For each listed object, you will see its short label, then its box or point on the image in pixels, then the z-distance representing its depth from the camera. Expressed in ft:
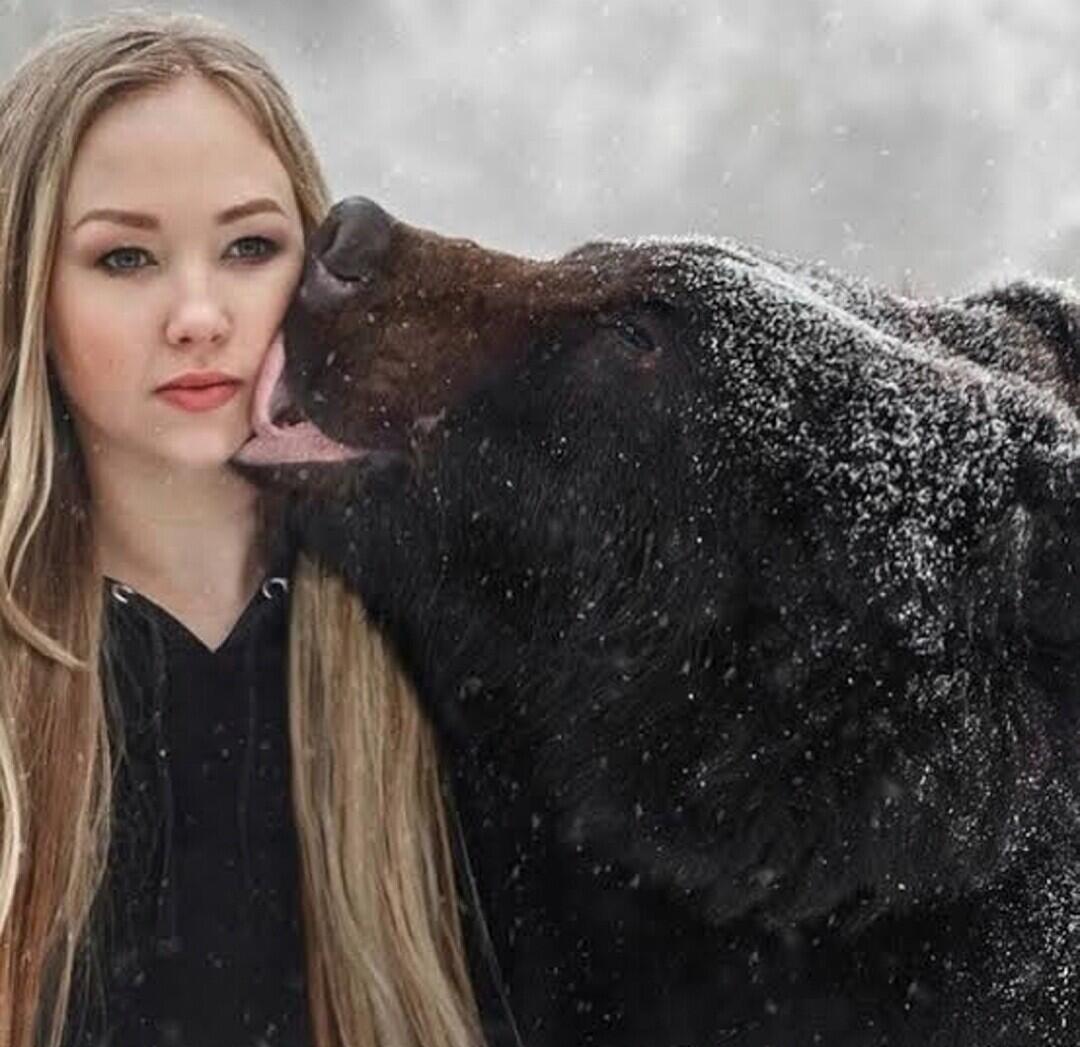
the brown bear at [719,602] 18.12
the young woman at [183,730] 21.27
